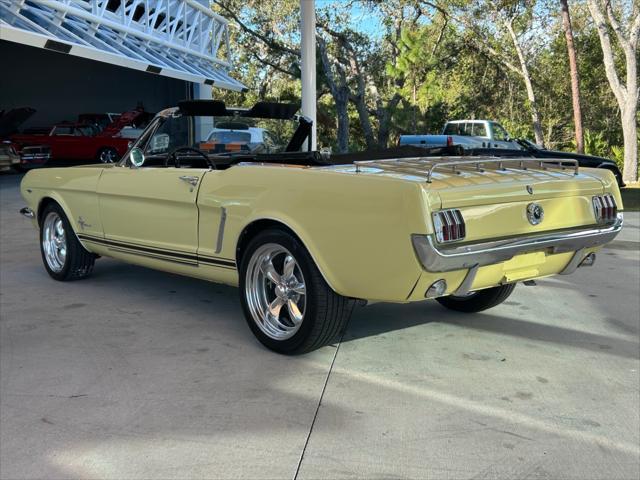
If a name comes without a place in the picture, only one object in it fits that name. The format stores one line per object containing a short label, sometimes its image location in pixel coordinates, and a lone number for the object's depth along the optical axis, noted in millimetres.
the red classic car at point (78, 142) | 19848
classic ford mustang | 3234
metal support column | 11445
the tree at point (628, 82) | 21062
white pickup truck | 18125
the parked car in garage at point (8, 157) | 17266
